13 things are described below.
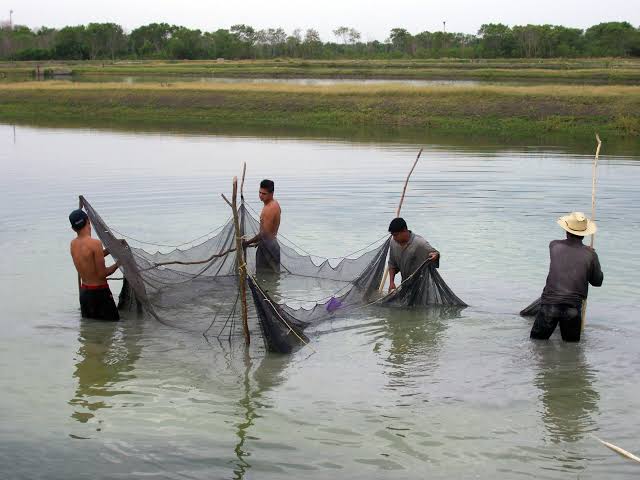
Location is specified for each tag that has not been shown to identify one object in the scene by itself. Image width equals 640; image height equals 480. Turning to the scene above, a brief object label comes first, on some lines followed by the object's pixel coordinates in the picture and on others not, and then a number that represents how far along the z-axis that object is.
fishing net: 8.48
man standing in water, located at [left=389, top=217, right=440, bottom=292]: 9.05
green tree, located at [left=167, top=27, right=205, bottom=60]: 86.25
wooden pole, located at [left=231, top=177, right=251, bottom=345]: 7.37
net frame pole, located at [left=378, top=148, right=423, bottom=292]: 10.00
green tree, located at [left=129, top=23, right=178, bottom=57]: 102.00
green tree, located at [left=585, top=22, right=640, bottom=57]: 74.00
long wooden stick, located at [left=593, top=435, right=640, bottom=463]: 5.79
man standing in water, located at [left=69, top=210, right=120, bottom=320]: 8.54
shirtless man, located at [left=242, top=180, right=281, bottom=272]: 10.49
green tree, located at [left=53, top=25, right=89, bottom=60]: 85.62
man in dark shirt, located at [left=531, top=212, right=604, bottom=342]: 7.71
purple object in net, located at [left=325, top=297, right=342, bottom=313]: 9.28
